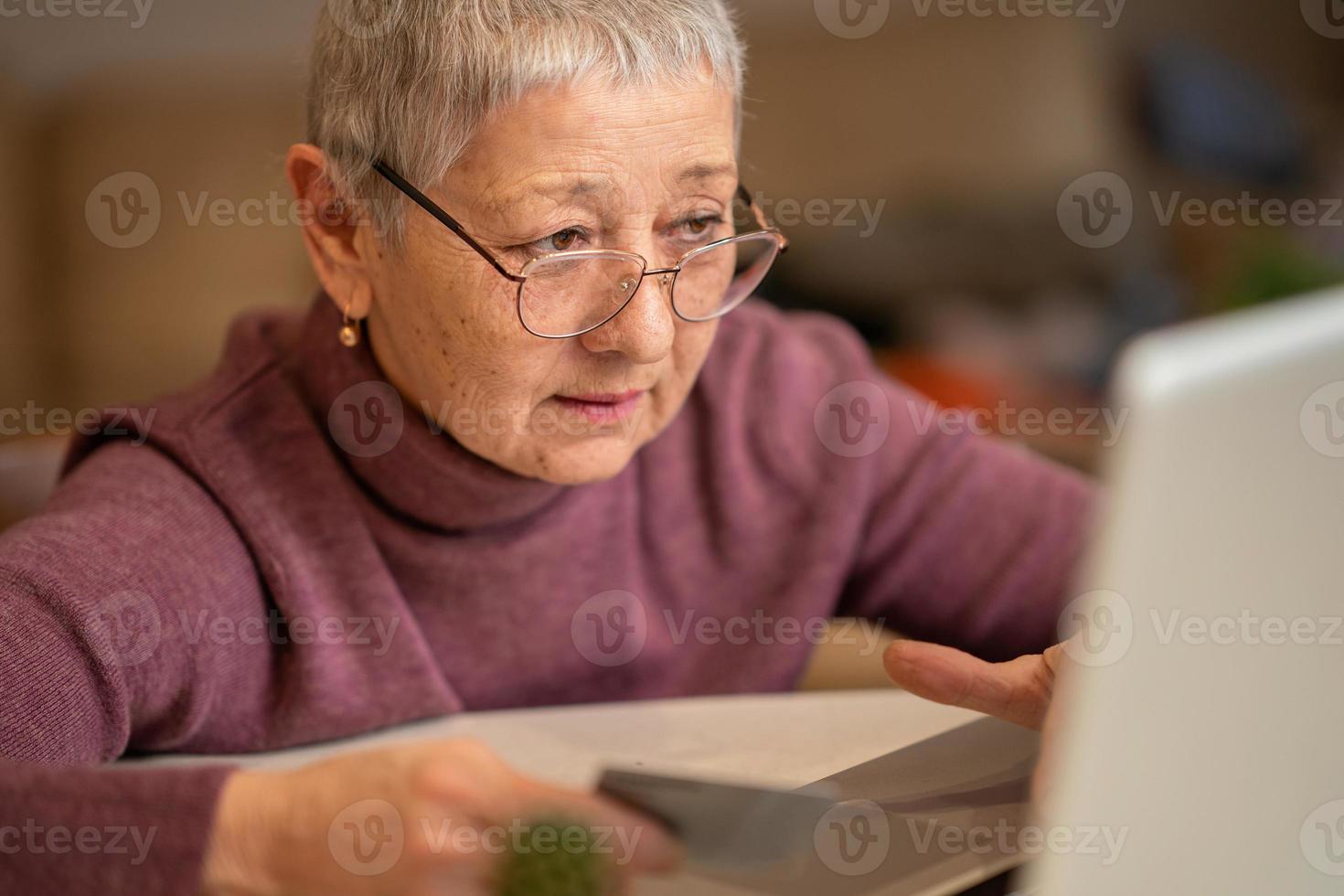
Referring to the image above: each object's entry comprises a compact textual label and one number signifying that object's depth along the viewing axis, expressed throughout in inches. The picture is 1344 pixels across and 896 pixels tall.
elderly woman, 46.6
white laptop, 37.8
